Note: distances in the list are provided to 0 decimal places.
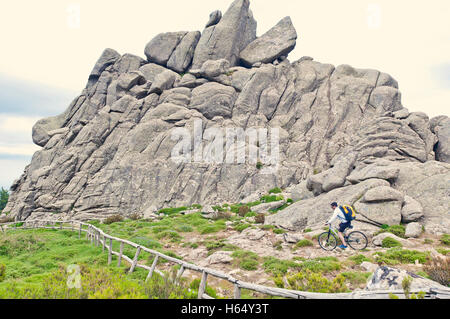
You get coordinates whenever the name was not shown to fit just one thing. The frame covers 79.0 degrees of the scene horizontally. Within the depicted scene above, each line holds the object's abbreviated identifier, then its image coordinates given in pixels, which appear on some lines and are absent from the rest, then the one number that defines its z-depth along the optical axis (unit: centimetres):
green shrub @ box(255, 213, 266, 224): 2347
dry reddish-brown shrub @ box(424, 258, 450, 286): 1020
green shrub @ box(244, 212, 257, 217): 2645
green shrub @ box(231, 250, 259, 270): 1385
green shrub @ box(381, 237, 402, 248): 1538
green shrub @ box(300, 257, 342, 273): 1266
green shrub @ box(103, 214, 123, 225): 3241
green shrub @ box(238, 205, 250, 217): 2825
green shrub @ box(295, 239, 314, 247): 1673
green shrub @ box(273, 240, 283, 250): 1657
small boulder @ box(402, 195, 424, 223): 1862
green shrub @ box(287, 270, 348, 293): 805
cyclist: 1547
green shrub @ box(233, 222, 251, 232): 2162
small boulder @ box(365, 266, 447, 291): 696
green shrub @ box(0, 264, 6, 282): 1123
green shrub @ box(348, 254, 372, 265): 1359
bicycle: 1574
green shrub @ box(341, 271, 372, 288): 1089
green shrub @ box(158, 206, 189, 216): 3456
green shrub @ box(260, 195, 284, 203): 3119
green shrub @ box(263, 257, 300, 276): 1287
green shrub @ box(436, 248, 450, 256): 1384
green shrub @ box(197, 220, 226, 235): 2195
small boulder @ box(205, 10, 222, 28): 5603
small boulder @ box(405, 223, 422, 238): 1678
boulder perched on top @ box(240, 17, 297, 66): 5284
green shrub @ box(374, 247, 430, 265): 1307
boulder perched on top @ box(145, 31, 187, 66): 5506
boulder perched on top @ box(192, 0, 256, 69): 5316
